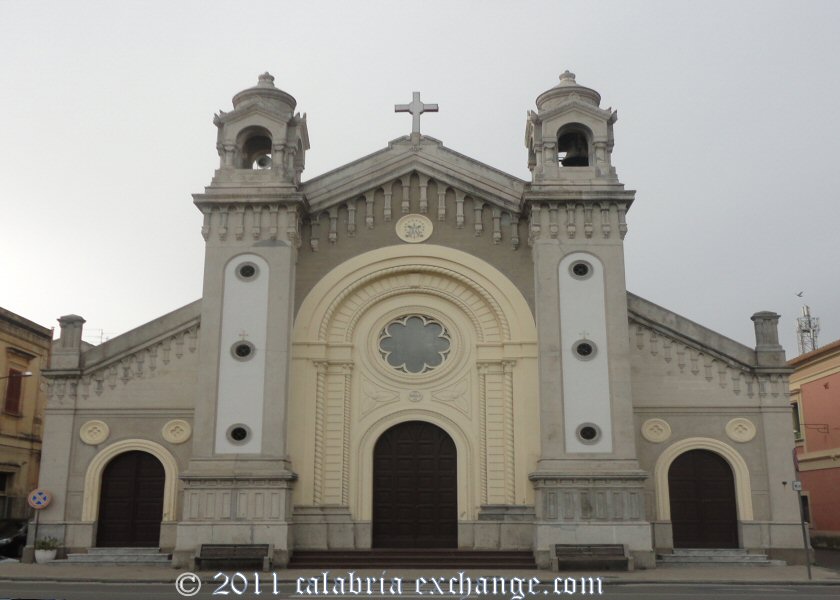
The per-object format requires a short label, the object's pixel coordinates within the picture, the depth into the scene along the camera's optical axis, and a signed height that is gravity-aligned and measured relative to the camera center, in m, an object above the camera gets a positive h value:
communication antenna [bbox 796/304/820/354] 58.03 +11.69
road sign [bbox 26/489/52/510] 23.64 +0.28
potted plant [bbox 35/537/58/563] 23.45 -1.01
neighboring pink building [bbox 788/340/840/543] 35.00 +3.16
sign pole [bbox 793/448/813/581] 21.22 -0.19
